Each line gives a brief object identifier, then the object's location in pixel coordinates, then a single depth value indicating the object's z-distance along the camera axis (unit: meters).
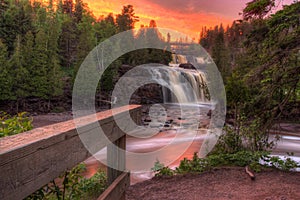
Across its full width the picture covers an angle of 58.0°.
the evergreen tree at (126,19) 49.87
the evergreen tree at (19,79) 22.42
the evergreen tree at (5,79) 21.67
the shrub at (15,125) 1.68
